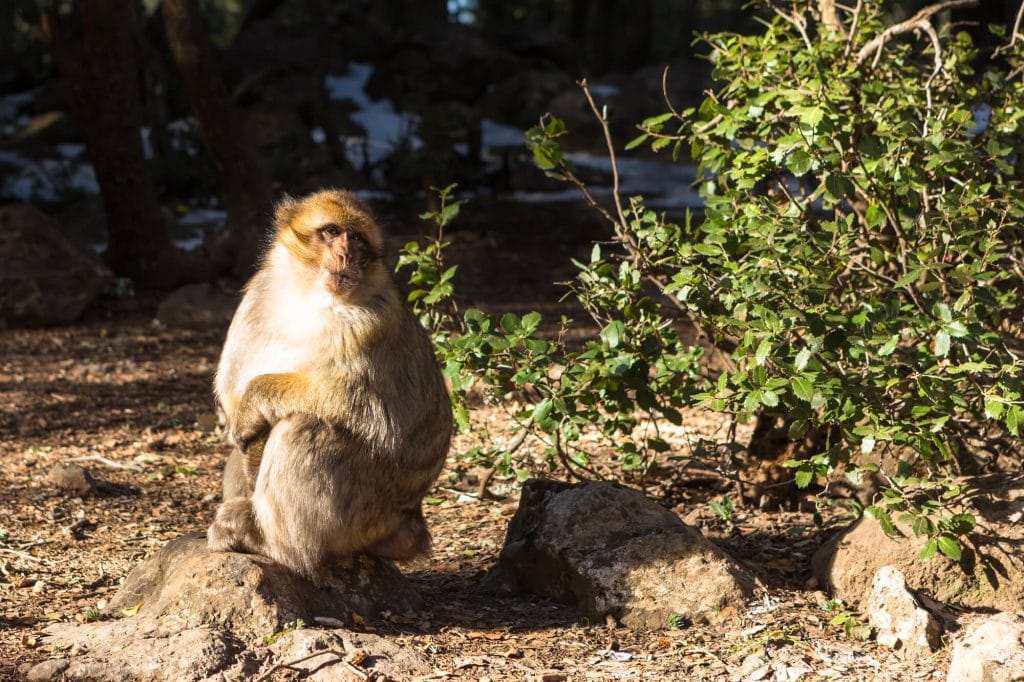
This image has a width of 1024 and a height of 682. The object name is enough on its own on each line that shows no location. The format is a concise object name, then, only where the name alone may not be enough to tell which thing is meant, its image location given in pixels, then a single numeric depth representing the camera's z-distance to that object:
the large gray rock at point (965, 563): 4.20
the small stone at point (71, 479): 5.53
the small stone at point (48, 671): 3.53
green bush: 4.13
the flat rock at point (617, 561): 4.19
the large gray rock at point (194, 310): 9.49
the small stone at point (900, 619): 3.91
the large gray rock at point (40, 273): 9.15
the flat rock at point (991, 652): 3.43
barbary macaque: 3.84
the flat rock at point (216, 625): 3.59
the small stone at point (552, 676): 3.72
